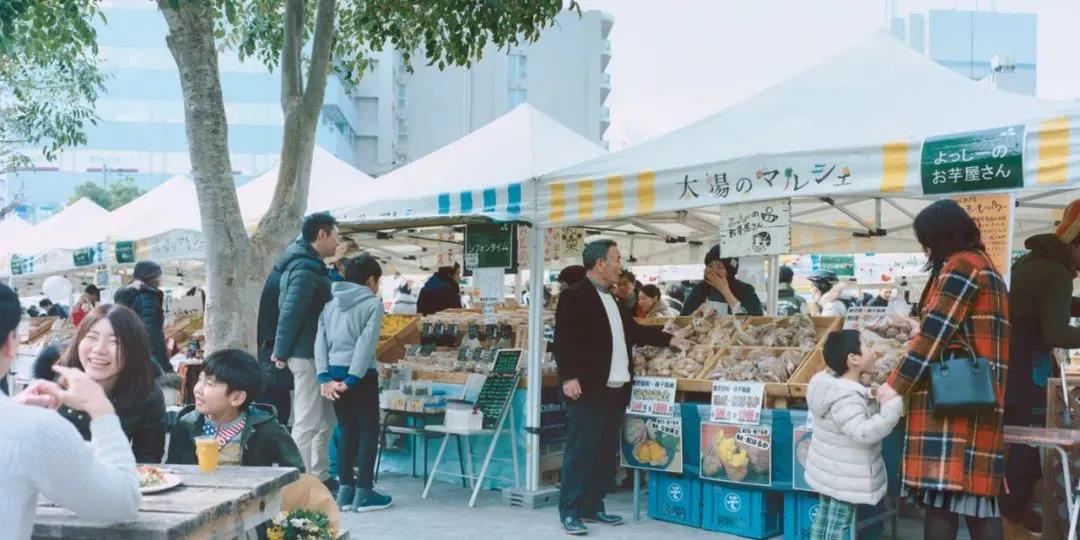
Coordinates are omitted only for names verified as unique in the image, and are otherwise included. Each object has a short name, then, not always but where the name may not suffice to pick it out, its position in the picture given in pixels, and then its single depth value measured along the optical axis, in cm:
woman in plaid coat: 412
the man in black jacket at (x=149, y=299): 873
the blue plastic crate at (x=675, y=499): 650
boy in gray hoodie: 681
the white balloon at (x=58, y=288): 1939
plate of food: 289
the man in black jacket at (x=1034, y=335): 512
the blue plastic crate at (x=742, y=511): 614
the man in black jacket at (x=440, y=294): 1085
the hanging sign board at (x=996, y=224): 494
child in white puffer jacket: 477
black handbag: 402
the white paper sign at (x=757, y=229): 595
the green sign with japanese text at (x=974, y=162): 487
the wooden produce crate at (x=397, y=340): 903
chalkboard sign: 735
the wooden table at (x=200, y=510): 247
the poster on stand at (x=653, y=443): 646
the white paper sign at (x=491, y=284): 849
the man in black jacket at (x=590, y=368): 631
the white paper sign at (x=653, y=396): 648
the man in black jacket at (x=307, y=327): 687
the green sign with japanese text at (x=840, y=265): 1719
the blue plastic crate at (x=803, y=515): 588
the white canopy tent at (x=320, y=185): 1105
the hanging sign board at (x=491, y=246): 839
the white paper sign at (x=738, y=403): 597
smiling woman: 361
